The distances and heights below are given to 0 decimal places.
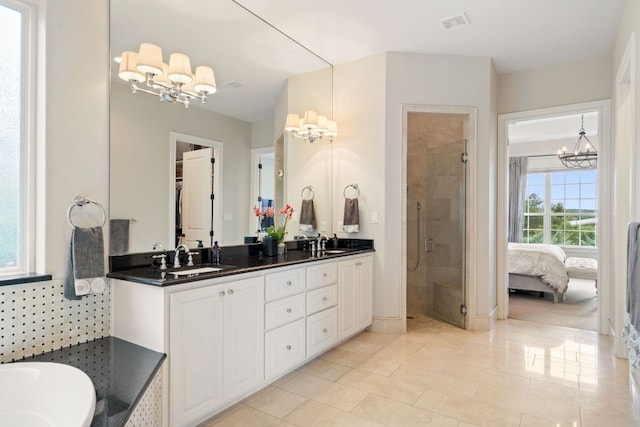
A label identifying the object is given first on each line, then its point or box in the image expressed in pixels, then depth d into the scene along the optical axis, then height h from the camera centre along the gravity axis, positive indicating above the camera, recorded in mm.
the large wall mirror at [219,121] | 2271 +715
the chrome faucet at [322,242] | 3790 -298
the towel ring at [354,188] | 3957 +298
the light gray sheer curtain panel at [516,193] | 7801 +494
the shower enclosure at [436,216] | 4086 -14
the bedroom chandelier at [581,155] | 6312 +1081
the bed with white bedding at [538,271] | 5156 -814
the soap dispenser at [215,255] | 2718 -315
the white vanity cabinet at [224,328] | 1899 -713
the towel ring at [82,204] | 1967 +49
